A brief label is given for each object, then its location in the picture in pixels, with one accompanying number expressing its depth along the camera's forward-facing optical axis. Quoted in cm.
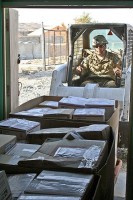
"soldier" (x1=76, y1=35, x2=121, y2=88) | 494
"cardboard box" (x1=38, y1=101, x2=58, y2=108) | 287
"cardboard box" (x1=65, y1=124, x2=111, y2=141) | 204
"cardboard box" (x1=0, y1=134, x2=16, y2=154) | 187
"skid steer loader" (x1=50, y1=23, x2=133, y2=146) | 415
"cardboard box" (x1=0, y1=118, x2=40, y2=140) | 219
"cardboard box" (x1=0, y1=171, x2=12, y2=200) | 131
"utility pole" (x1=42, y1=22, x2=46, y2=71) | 808
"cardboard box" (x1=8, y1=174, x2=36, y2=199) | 145
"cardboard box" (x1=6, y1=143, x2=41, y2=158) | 186
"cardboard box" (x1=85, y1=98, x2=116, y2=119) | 266
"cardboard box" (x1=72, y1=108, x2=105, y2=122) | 247
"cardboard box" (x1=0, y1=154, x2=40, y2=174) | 167
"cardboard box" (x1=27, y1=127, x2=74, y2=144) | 212
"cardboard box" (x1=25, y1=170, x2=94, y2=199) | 137
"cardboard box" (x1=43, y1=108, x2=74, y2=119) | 249
